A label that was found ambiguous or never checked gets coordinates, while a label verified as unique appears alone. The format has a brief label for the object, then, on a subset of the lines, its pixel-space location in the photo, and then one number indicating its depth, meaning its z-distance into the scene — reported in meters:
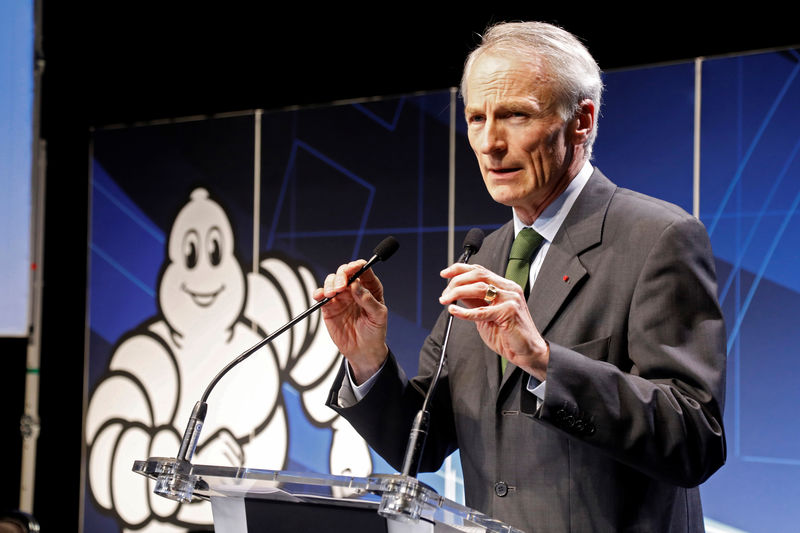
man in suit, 2.62
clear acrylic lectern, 2.48
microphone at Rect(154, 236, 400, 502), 2.58
